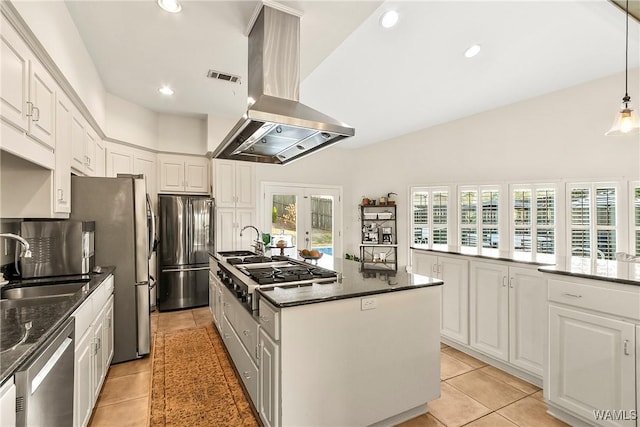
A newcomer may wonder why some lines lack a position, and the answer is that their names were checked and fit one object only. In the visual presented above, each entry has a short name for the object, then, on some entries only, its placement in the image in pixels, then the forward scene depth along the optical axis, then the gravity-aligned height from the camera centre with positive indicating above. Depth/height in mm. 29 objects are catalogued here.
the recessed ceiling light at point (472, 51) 3256 +1797
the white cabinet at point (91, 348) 1664 -887
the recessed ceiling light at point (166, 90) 3736 +1557
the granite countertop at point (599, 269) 1782 -372
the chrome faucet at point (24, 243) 1607 -163
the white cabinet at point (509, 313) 2371 -841
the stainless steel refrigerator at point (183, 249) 4301 -513
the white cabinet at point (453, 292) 2881 -771
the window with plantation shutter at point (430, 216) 5301 -39
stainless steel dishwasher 1029 -675
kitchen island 1599 -808
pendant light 2404 +747
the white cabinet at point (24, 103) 1427 +601
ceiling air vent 3338 +1562
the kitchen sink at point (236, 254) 3467 -481
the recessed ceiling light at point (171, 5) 2172 +1529
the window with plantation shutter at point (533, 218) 4203 -56
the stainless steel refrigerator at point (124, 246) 2680 -302
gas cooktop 2014 -442
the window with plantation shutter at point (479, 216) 4703 -34
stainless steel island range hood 1951 +765
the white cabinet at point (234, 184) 4727 +477
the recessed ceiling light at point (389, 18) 2710 +1806
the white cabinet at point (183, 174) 4660 +632
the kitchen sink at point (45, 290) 1979 -526
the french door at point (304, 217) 5684 -68
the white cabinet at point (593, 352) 1700 -837
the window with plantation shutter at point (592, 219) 3721 -64
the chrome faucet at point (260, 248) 3725 -433
